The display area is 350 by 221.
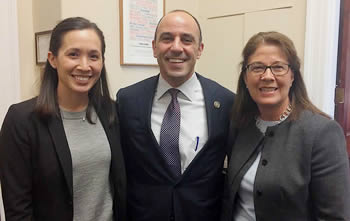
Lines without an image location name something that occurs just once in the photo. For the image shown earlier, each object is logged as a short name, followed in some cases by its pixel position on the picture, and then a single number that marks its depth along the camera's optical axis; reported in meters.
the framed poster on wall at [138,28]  2.46
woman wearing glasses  1.25
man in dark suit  1.51
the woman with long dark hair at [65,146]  1.29
